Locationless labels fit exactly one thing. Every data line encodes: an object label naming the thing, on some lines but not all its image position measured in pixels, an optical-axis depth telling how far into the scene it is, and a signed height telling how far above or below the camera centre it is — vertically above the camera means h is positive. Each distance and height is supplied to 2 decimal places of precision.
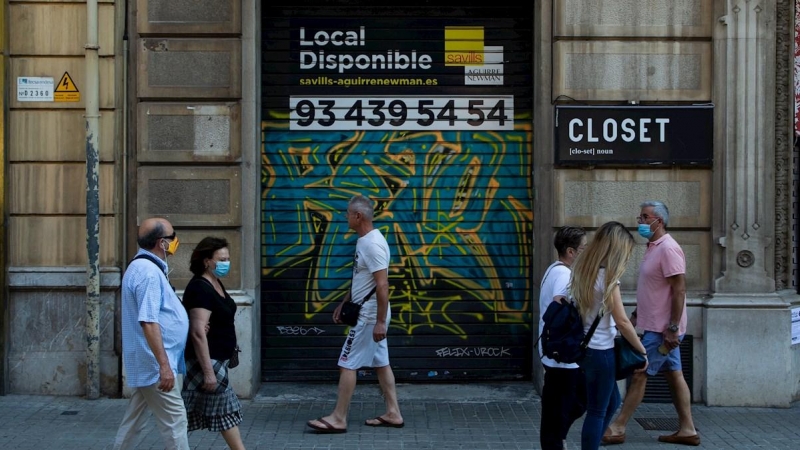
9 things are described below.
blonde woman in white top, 6.24 -0.53
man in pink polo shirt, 7.70 -0.72
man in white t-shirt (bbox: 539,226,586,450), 6.28 -1.02
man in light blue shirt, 6.03 -0.69
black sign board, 9.13 +0.76
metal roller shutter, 9.70 +0.48
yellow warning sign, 9.31 +1.14
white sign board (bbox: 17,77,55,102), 9.31 +1.14
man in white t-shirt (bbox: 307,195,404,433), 7.96 -0.76
